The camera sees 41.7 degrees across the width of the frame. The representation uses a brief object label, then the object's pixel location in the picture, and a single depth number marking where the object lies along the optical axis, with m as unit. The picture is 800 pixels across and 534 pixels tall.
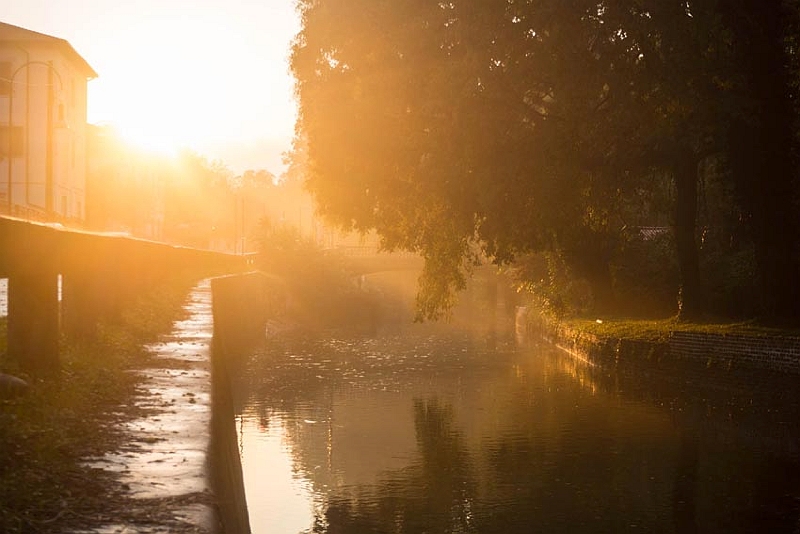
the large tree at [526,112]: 21.28
